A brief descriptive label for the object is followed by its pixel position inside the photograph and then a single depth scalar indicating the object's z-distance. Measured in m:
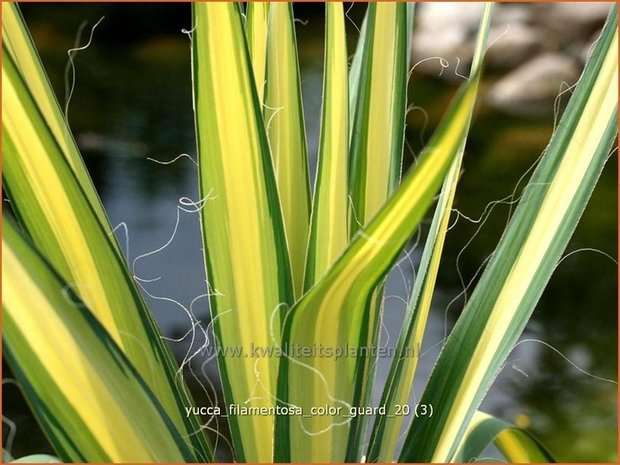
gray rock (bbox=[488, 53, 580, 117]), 2.23
